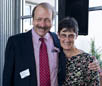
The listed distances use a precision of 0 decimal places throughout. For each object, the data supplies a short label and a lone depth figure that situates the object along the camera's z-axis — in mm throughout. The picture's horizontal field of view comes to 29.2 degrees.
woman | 1646
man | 1758
